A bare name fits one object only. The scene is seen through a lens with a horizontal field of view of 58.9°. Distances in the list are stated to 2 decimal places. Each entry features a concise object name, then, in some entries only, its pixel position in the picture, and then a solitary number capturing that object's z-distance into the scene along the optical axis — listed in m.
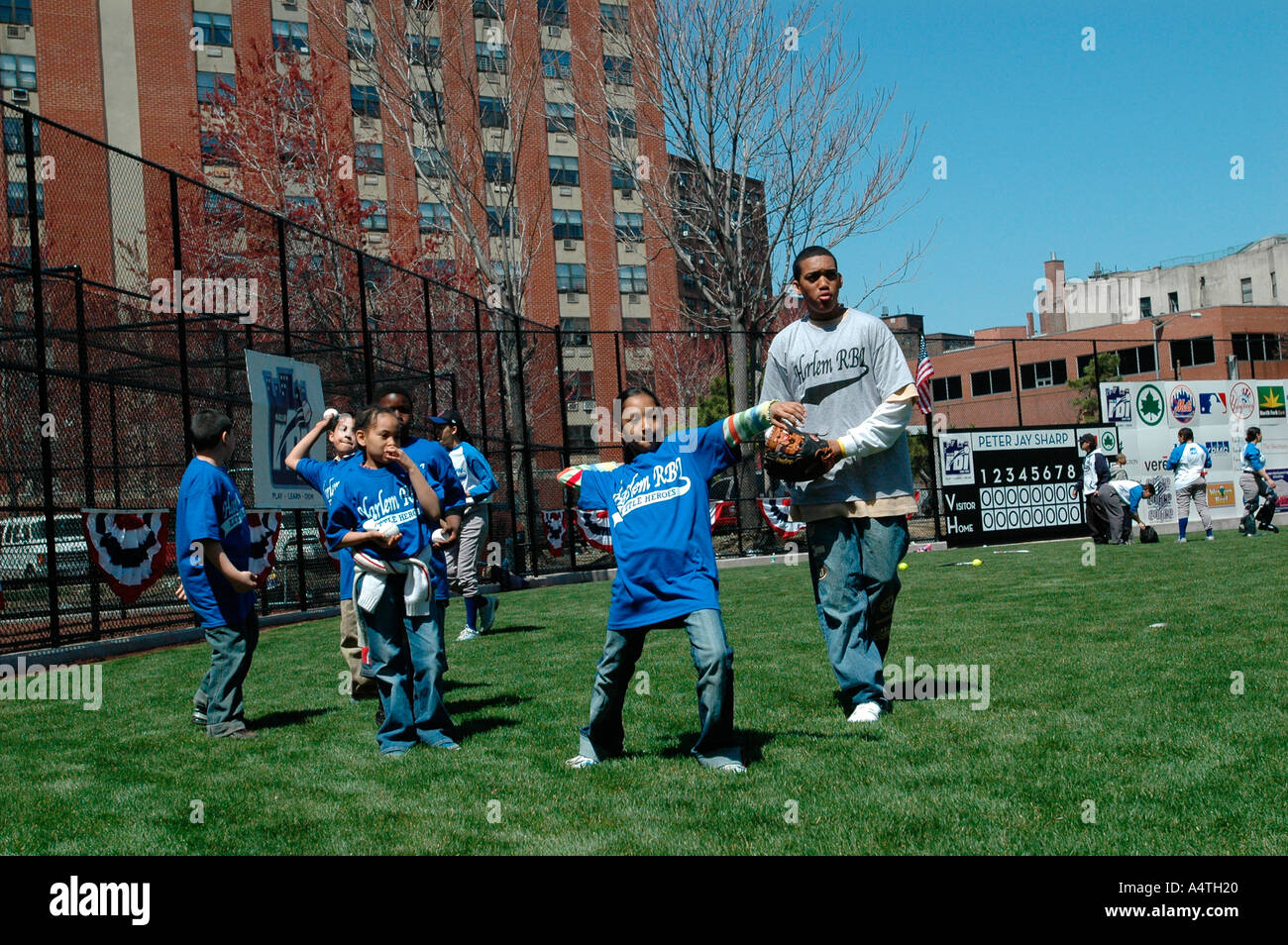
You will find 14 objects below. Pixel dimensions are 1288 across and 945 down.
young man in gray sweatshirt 5.33
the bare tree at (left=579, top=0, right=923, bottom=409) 25.55
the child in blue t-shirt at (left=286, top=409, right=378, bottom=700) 6.13
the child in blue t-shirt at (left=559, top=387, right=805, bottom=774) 4.59
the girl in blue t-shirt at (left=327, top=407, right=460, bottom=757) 5.45
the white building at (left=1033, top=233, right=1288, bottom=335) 84.19
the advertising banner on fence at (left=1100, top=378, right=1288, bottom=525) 25.75
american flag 17.60
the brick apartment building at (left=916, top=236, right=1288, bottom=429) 66.62
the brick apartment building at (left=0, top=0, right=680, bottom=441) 28.81
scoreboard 23.06
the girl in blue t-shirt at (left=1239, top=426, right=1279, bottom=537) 20.45
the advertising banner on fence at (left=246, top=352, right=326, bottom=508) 13.60
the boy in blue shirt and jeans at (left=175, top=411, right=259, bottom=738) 6.05
